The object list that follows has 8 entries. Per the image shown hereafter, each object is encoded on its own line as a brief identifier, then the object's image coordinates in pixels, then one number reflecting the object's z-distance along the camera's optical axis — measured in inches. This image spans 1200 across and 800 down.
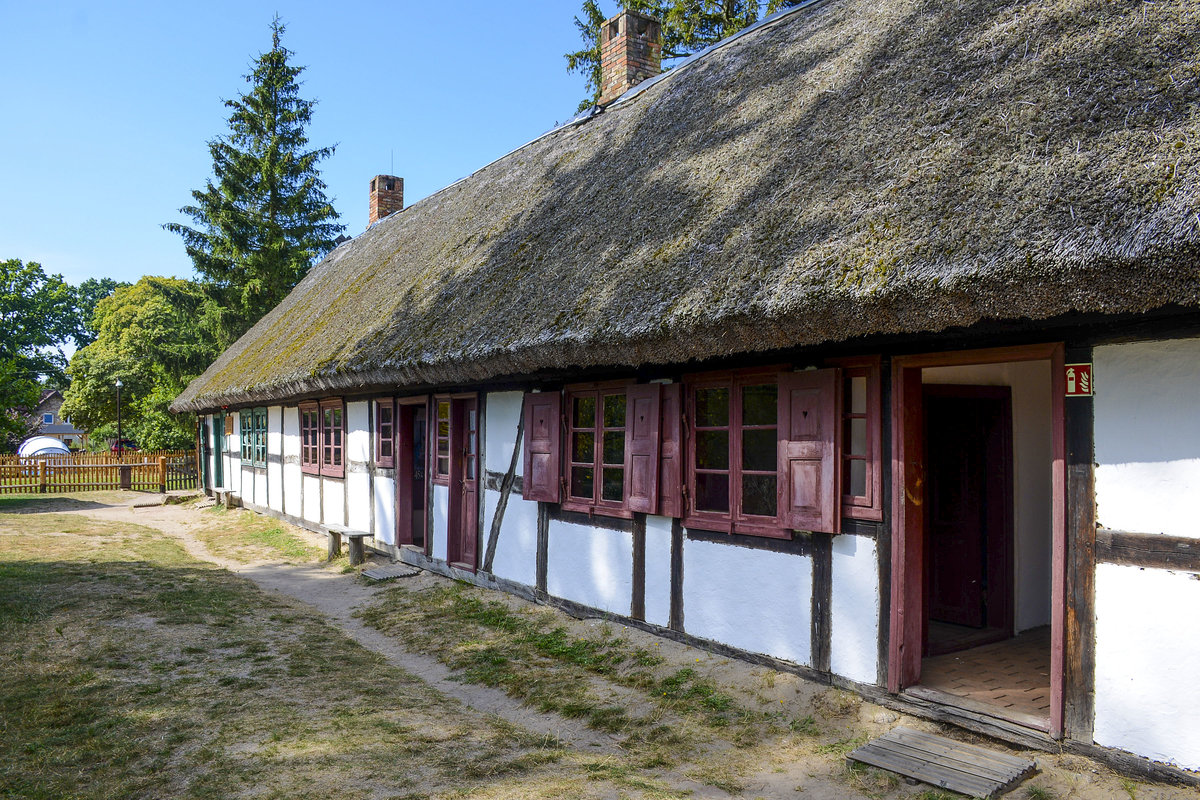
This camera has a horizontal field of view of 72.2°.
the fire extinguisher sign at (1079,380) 150.3
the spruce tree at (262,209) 953.5
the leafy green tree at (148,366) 965.8
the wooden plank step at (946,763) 141.6
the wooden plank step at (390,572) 358.6
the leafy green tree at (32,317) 1565.0
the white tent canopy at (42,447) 1305.4
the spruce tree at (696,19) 723.2
